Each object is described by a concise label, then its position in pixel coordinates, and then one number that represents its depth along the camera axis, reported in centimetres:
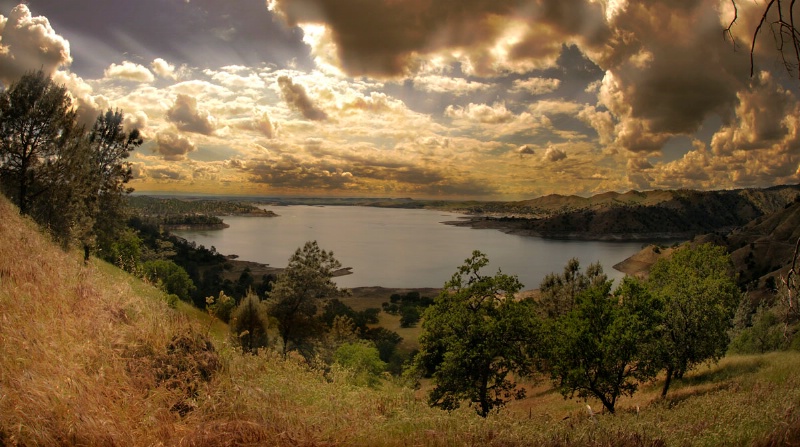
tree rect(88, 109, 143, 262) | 2855
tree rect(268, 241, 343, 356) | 3478
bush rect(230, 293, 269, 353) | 2816
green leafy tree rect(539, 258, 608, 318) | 4612
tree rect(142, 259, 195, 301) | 4753
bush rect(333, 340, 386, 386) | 2970
